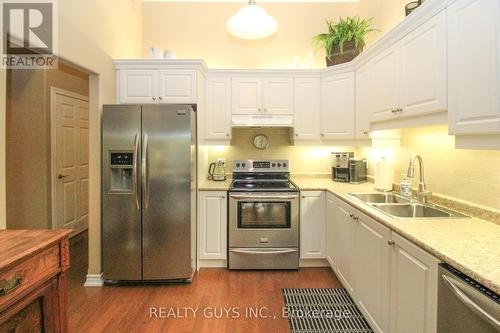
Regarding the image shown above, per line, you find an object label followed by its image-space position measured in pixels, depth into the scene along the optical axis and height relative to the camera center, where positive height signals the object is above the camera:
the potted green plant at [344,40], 3.13 +1.34
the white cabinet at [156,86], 3.07 +0.79
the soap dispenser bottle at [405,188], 2.39 -0.23
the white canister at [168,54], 3.13 +1.14
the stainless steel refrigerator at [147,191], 2.68 -0.31
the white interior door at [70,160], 3.75 -0.02
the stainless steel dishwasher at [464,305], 0.98 -0.53
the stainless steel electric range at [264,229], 3.05 -0.74
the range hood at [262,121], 3.36 +0.46
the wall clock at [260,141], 3.77 +0.24
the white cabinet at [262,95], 3.45 +0.77
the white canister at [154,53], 3.15 +1.17
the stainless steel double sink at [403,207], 2.01 -0.36
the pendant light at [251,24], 3.24 +1.58
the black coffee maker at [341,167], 3.48 -0.09
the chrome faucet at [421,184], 2.13 -0.19
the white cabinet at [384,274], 1.36 -0.69
